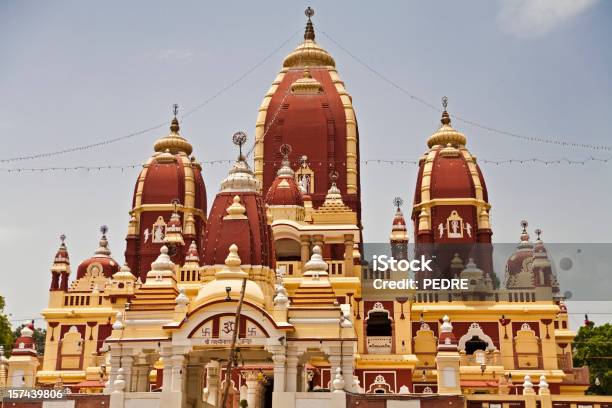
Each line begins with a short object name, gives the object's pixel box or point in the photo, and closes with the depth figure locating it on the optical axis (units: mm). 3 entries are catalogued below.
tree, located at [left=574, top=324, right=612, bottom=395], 43000
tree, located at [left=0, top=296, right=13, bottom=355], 38719
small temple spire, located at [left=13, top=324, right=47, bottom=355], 68850
